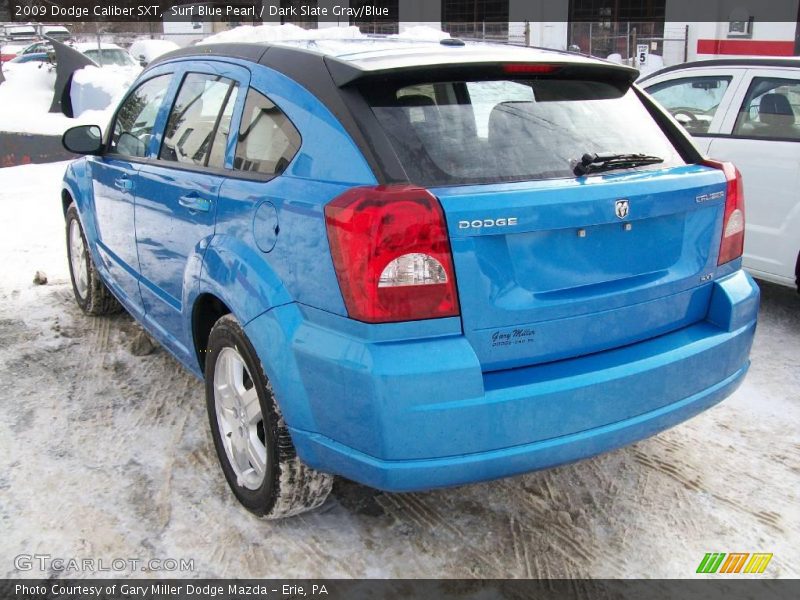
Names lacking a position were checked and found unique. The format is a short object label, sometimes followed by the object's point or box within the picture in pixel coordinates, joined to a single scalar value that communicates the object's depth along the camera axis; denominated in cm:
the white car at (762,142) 479
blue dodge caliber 223
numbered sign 2107
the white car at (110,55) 2270
